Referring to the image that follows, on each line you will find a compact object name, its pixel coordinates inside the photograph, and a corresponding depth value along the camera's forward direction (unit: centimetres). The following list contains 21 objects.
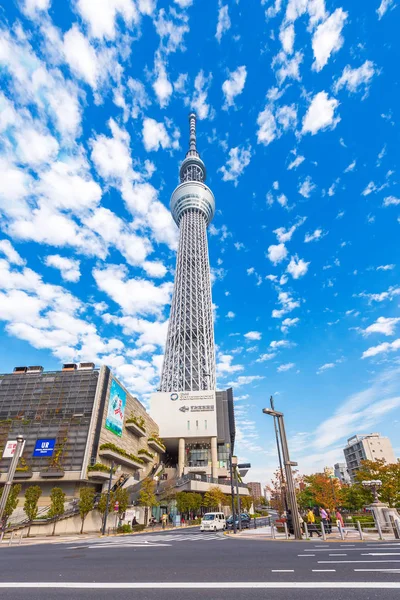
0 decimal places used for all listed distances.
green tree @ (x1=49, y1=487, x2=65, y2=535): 2986
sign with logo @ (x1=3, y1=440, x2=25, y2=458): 1856
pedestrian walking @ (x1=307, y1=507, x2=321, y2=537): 2134
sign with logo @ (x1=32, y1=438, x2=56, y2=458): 3719
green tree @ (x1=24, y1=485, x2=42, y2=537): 2852
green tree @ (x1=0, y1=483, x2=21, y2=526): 2729
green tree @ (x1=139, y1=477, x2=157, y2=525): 3897
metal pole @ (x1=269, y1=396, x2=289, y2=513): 2762
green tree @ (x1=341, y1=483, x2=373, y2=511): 4421
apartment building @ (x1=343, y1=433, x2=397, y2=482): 9425
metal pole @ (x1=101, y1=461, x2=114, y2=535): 3027
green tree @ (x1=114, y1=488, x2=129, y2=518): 3303
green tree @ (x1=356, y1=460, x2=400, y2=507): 3362
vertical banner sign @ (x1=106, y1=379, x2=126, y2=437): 4341
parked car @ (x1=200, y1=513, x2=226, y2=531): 3117
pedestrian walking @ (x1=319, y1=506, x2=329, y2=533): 2234
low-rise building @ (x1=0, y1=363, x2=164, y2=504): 3619
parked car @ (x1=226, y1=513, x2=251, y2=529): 3609
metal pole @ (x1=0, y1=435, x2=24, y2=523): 1620
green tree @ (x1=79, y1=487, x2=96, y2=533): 3023
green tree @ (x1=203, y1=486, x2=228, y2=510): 5162
